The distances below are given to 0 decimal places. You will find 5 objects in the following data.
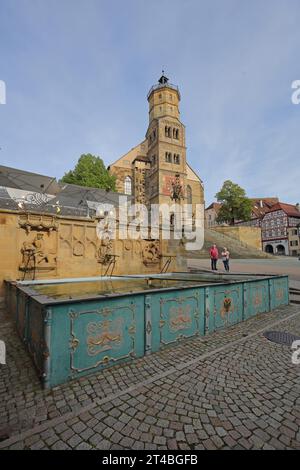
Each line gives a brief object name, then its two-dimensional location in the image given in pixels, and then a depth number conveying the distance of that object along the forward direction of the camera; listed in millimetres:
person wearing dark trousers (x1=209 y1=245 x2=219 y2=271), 15336
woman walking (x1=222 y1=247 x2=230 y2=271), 15133
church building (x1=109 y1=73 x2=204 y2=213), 38562
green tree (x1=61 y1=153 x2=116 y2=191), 30281
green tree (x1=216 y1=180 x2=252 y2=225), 45781
